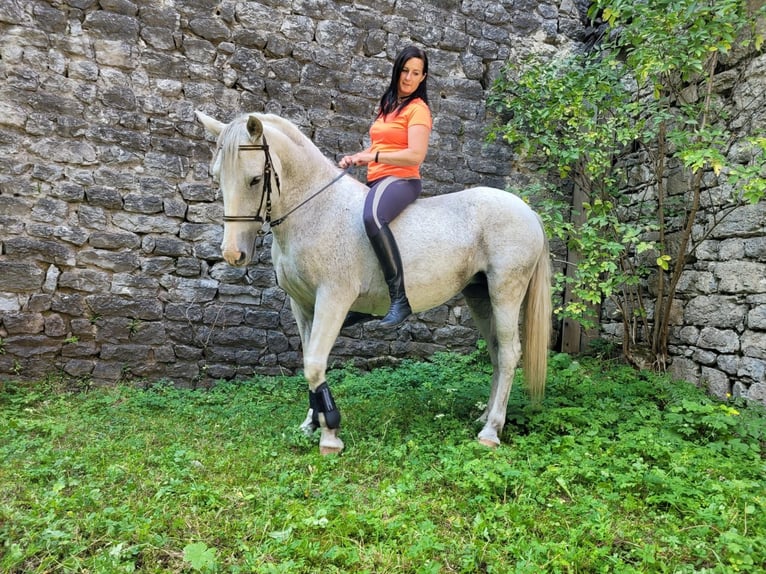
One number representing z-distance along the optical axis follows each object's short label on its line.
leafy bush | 3.85
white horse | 2.68
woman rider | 2.88
